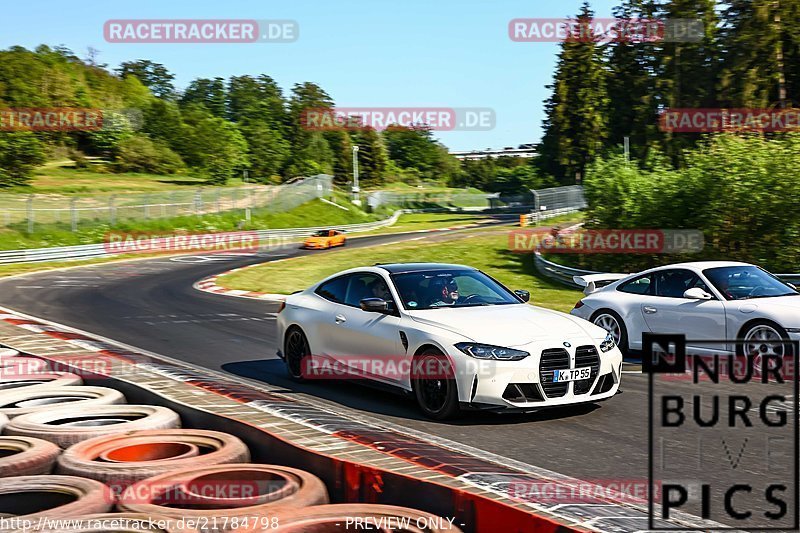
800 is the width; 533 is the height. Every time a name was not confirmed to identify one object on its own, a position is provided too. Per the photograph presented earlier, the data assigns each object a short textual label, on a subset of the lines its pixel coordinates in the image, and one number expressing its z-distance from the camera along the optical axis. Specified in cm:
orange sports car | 5081
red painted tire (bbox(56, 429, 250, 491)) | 542
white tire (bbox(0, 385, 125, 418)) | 785
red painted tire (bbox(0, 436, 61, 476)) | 565
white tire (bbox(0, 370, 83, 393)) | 860
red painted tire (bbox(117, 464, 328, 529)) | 467
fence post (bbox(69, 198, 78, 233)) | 4794
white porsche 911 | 1125
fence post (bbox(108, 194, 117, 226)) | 5100
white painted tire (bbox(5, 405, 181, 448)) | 651
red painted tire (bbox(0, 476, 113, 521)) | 505
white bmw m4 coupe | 828
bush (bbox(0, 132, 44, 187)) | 6581
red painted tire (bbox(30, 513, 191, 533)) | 432
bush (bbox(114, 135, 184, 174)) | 8856
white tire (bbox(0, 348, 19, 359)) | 1016
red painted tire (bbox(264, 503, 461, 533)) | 432
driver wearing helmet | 949
